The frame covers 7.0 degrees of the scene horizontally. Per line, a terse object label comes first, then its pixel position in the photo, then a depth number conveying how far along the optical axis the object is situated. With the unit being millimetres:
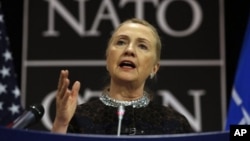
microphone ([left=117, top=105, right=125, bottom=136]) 5832
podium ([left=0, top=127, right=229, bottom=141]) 5416
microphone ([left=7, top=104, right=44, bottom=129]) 5695
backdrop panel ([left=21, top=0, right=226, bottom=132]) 7618
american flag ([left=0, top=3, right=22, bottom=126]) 7007
